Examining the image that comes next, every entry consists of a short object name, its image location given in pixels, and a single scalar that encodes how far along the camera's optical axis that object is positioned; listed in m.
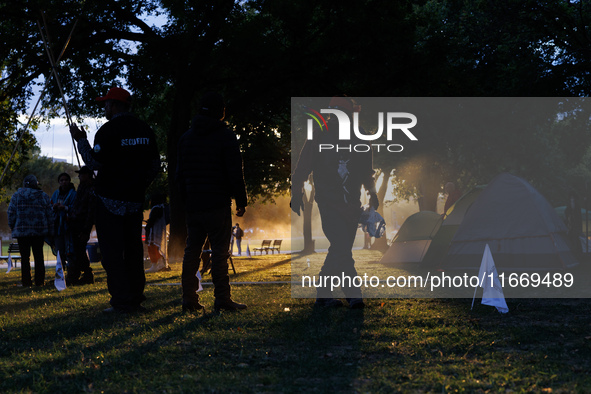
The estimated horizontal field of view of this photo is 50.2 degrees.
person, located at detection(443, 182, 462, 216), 14.04
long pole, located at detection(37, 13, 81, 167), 8.35
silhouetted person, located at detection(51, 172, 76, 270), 10.44
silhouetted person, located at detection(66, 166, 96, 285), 9.95
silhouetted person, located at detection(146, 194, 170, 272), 14.39
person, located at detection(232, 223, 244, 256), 36.19
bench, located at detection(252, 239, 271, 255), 42.22
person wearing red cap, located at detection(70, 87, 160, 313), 6.47
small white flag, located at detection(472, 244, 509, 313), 6.29
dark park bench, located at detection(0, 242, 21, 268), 19.00
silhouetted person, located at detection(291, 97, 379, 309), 7.01
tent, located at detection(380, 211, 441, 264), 15.02
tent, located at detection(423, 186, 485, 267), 13.29
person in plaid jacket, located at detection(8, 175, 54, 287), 10.67
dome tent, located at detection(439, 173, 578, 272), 11.51
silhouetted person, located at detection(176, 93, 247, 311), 6.44
